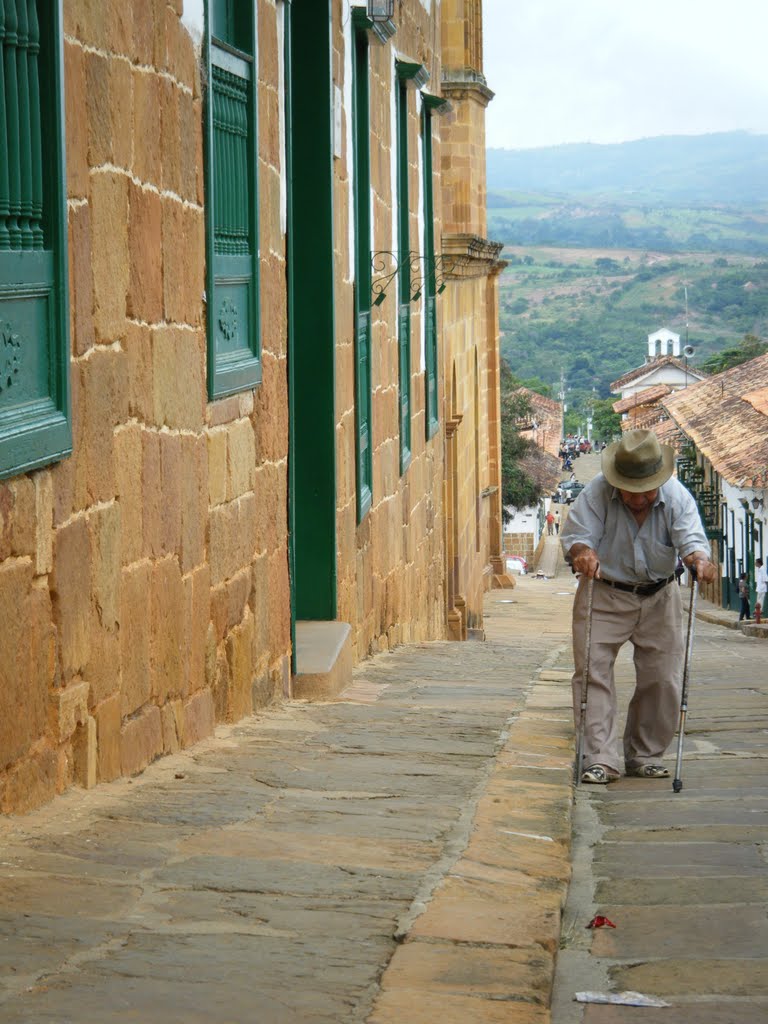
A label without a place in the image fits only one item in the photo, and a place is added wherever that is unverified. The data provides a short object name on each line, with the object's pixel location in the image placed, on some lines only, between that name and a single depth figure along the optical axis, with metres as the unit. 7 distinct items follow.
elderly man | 6.80
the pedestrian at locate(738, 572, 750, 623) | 34.21
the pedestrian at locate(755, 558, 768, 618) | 34.38
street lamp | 9.90
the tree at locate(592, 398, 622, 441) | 100.61
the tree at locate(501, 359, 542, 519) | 55.81
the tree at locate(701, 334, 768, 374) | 70.94
